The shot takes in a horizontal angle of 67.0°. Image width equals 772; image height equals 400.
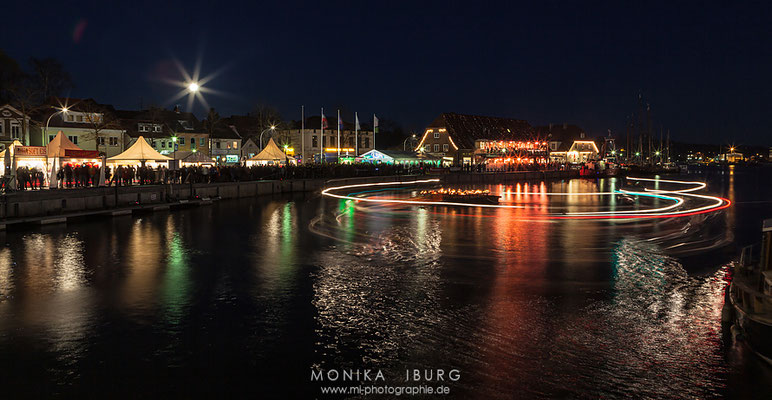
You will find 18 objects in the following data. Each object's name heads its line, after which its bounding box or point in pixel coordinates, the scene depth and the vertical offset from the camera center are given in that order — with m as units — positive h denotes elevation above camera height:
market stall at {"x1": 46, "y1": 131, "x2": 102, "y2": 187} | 34.09 +1.02
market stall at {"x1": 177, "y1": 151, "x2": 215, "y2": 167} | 48.44 +1.01
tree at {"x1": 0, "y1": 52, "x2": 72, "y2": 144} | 55.66 +9.64
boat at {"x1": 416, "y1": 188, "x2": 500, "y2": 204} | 36.88 -1.72
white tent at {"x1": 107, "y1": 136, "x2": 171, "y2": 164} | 39.09 +1.16
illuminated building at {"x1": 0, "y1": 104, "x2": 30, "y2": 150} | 60.62 +5.12
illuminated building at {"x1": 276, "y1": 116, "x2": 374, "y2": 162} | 105.62 +6.17
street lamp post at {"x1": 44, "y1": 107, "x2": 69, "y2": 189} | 32.75 -0.25
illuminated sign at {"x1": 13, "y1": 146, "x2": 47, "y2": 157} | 32.03 +1.17
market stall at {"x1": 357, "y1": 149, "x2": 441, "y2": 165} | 72.38 +1.74
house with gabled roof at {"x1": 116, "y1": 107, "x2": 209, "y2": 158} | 78.62 +6.12
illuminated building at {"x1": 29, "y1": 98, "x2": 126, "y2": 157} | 69.18 +5.52
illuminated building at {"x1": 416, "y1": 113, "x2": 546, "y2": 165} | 98.56 +5.80
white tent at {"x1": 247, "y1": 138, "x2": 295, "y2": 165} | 55.19 +1.50
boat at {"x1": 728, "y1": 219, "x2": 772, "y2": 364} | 7.92 -1.92
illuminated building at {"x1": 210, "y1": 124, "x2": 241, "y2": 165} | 93.62 +4.46
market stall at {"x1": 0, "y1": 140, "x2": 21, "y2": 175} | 30.22 +0.71
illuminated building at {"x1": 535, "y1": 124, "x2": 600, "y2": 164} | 129.38 +5.57
